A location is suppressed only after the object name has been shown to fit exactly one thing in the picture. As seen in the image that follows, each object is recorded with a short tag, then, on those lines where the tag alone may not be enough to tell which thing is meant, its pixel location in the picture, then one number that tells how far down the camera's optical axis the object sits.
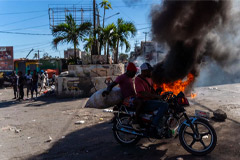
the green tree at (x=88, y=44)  14.76
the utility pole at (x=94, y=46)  14.81
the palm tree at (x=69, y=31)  15.10
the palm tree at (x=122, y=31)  14.66
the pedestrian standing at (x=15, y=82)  12.41
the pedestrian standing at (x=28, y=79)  12.16
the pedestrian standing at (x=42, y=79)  15.22
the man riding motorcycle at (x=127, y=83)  4.63
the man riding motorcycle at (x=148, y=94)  3.88
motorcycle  3.75
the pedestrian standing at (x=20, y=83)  11.87
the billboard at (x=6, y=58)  23.45
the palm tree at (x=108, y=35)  14.40
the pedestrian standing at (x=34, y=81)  11.93
